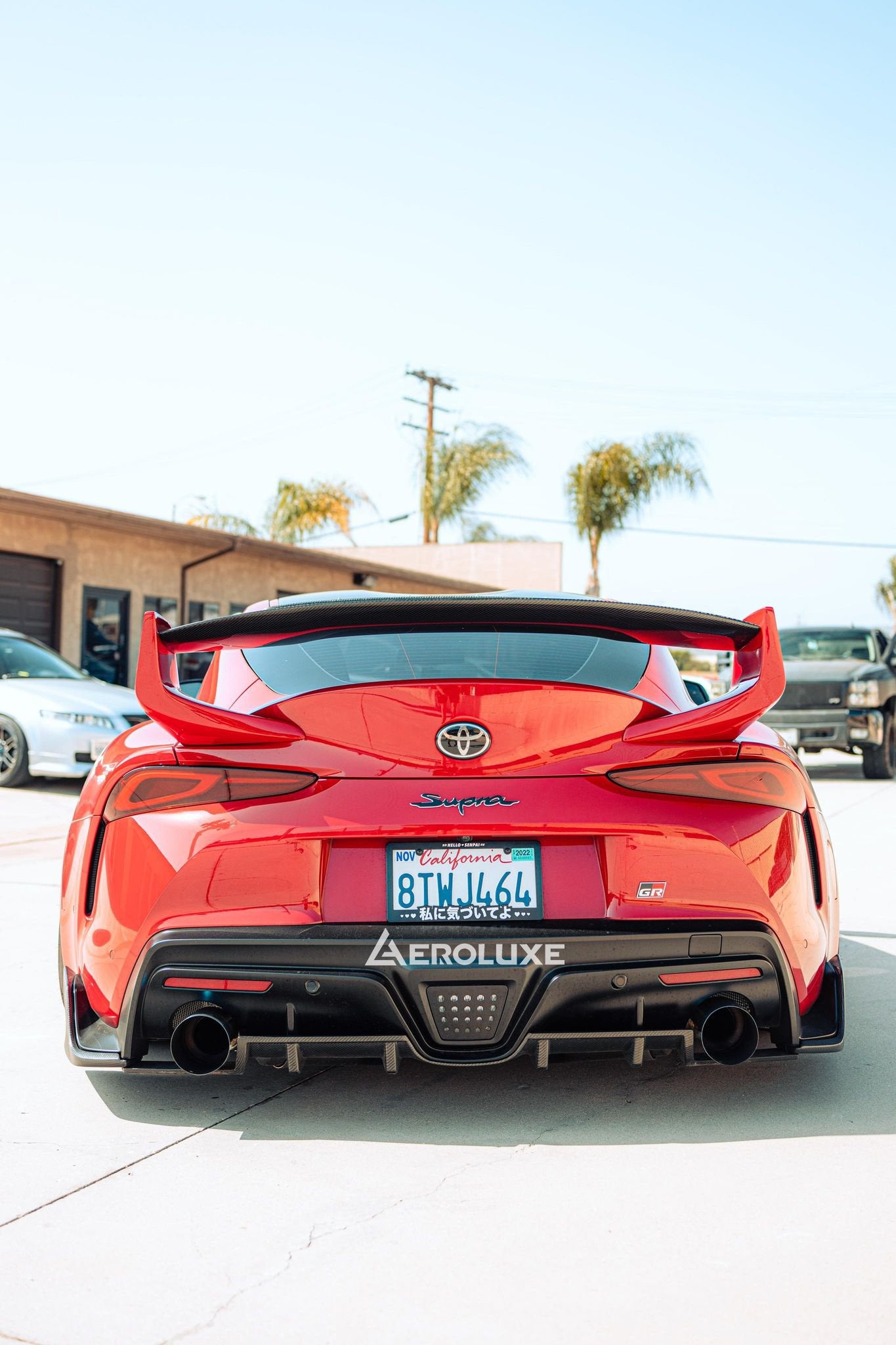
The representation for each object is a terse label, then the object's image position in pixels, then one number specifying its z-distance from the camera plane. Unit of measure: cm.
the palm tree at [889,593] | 7944
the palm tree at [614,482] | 3516
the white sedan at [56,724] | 1234
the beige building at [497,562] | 3769
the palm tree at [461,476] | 3997
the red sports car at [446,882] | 314
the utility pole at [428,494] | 4003
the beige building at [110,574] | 1938
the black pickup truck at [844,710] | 1554
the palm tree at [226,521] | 4431
